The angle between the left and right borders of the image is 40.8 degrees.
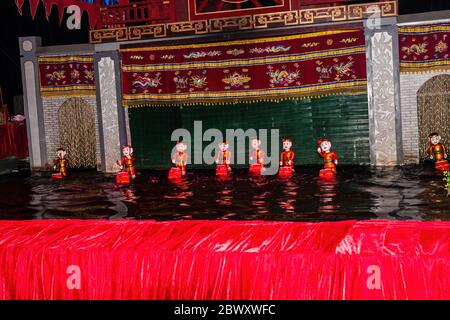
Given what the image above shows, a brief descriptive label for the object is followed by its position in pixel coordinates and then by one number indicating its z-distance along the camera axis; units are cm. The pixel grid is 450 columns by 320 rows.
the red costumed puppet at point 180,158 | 1319
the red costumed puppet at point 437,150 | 1206
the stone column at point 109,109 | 1484
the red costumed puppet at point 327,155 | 1210
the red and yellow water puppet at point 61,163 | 1404
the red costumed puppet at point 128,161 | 1311
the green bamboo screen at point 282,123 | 1388
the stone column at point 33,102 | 1566
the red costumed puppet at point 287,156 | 1263
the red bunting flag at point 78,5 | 1202
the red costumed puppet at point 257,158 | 1320
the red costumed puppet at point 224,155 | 1324
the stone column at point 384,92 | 1310
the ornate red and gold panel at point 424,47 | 1278
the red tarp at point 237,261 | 332
